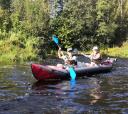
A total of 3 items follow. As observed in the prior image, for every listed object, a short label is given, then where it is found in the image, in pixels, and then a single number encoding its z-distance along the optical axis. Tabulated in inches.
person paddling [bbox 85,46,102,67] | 384.5
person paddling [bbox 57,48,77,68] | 329.1
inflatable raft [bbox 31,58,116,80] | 287.0
